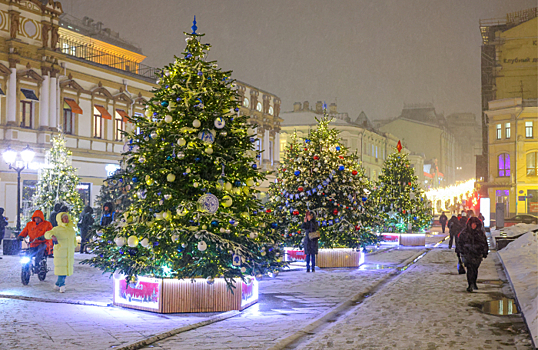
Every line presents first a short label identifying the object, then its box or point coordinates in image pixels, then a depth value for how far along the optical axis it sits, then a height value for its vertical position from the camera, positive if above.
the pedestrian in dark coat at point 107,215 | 20.03 -0.71
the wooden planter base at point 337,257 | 17.31 -1.81
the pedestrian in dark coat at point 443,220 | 38.50 -1.48
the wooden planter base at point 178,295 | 9.67 -1.68
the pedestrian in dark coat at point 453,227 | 25.58 -1.29
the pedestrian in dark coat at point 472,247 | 12.68 -1.07
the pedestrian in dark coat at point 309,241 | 15.99 -1.23
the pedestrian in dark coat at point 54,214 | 19.00 -0.66
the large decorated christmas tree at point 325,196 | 17.42 +0.00
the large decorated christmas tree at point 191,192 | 9.83 +0.06
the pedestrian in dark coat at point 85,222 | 21.41 -1.03
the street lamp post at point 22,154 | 21.28 +1.36
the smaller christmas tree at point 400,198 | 28.72 -0.04
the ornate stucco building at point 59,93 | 28.11 +5.41
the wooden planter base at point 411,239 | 28.25 -2.01
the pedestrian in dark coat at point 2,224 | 20.31 -1.08
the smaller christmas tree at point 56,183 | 24.62 +0.44
